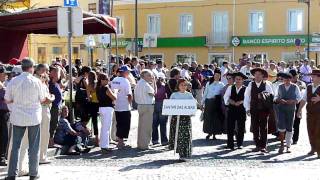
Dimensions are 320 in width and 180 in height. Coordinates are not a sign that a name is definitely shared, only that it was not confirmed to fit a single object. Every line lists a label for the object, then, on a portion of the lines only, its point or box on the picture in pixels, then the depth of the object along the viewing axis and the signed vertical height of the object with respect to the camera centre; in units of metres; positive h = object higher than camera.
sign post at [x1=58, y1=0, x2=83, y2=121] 13.67 +0.73
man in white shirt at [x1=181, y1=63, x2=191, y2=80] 24.25 -0.65
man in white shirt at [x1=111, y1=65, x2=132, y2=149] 13.86 -1.09
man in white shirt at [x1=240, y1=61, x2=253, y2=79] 22.29 -0.50
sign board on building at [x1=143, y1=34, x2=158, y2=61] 29.31 +0.70
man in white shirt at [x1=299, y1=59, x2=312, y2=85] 28.74 -0.82
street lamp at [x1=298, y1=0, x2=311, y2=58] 39.59 +3.38
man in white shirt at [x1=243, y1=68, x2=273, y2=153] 13.26 -1.13
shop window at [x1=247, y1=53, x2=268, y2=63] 46.14 -0.14
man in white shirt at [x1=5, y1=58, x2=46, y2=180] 9.81 -0.82
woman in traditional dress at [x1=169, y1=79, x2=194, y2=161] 12.20 -1.65
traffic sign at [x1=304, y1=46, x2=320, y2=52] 37.33 +0.30
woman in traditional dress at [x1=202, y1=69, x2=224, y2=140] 15.29 -1.28
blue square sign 13.83 +1.17
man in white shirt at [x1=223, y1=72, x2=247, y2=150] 13.83 -1.20
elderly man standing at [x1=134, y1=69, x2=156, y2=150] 13.75 -1.12
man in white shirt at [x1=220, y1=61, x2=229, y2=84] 23.64 -0.50
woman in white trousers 13.20 -1.14
